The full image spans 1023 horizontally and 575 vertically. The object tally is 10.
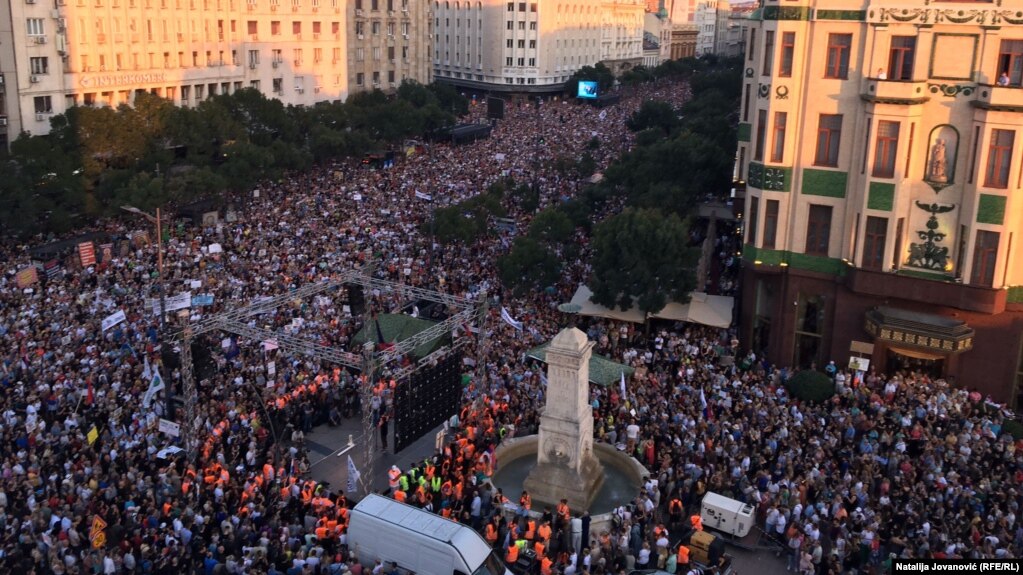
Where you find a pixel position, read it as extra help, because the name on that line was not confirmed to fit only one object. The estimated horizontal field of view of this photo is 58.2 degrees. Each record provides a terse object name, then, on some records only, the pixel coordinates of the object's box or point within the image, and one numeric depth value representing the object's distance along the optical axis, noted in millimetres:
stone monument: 24531
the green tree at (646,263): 35750
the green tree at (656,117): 79312
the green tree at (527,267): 38938
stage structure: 26672
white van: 20484
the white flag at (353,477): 25448
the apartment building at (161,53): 55625
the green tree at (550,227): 42938
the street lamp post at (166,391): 28938
